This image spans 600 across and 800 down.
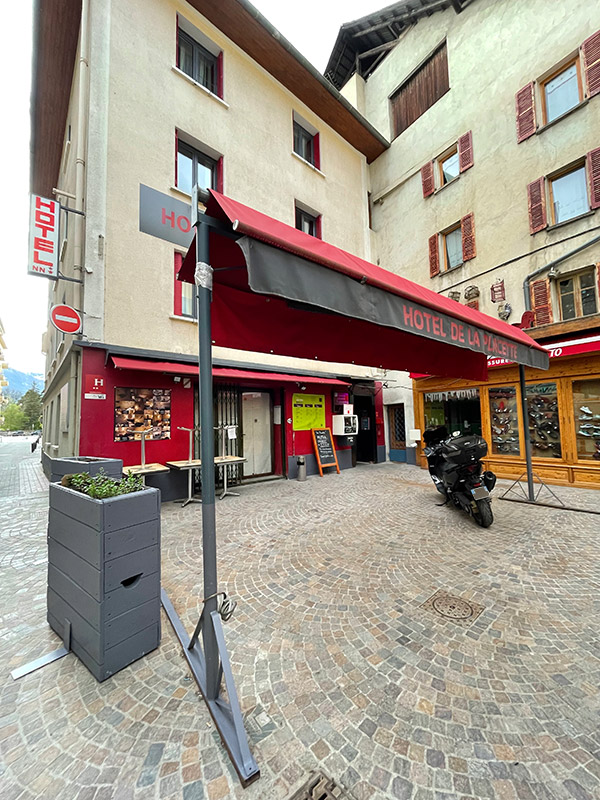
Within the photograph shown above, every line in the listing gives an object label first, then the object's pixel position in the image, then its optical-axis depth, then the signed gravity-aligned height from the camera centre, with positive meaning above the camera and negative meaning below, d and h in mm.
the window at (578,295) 7762 +2923
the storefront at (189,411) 6277 +253
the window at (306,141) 10977 +9751
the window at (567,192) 7659 +5641
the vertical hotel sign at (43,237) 5949 +3575
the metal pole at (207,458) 1863 -222
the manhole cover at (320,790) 1421 -1680
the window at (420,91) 11562 +12432
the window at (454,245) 10148 +5718
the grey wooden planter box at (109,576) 2121 -1073
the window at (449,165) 10359 +8627
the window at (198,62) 8484 +9852
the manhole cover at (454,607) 2715 -1705
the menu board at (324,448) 10062 -936
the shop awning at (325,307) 1811 +945
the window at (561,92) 8250 +8521
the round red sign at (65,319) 5777 +1945
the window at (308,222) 10766 +6759
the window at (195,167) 8117 +6702
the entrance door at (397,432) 12445 -611
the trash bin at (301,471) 9164 -1493
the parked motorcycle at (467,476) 4918 -1036
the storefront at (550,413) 7359 +3
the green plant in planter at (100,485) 2295 -473
